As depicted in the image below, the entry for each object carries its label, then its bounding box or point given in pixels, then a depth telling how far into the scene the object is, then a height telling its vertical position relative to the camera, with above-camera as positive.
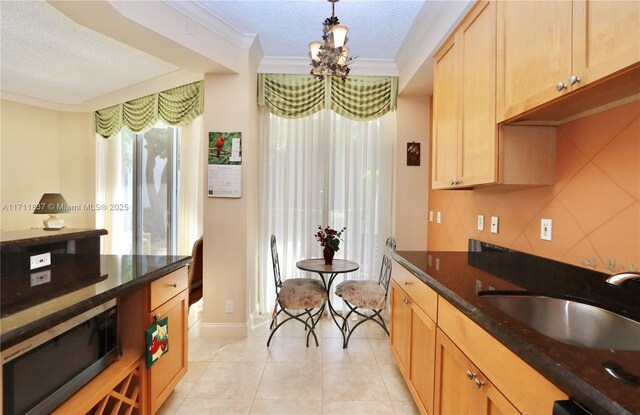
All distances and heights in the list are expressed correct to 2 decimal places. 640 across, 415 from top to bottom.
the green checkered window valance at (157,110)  3.46 +1.16
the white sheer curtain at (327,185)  3.38 +0.23
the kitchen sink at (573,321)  1.06 -0.45
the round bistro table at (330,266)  2.76 -0.59
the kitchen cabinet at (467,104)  1.64 +0.66
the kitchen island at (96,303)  1.04 -0.40
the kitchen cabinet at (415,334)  1.57 -0.79
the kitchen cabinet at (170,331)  1.67 -0.82
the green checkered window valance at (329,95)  3.23 +1.19
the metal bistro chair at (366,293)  2.74 -0.81
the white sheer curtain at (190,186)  3.61 +0.21
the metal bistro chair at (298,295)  2.69 -0.82
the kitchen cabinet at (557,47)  0.95 +0.61
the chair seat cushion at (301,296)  2.69 -0.83
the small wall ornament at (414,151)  3.28 +0.60
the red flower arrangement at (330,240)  2.96 -0.35
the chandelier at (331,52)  1.97 +1.04
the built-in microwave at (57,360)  0.99 -0.63
